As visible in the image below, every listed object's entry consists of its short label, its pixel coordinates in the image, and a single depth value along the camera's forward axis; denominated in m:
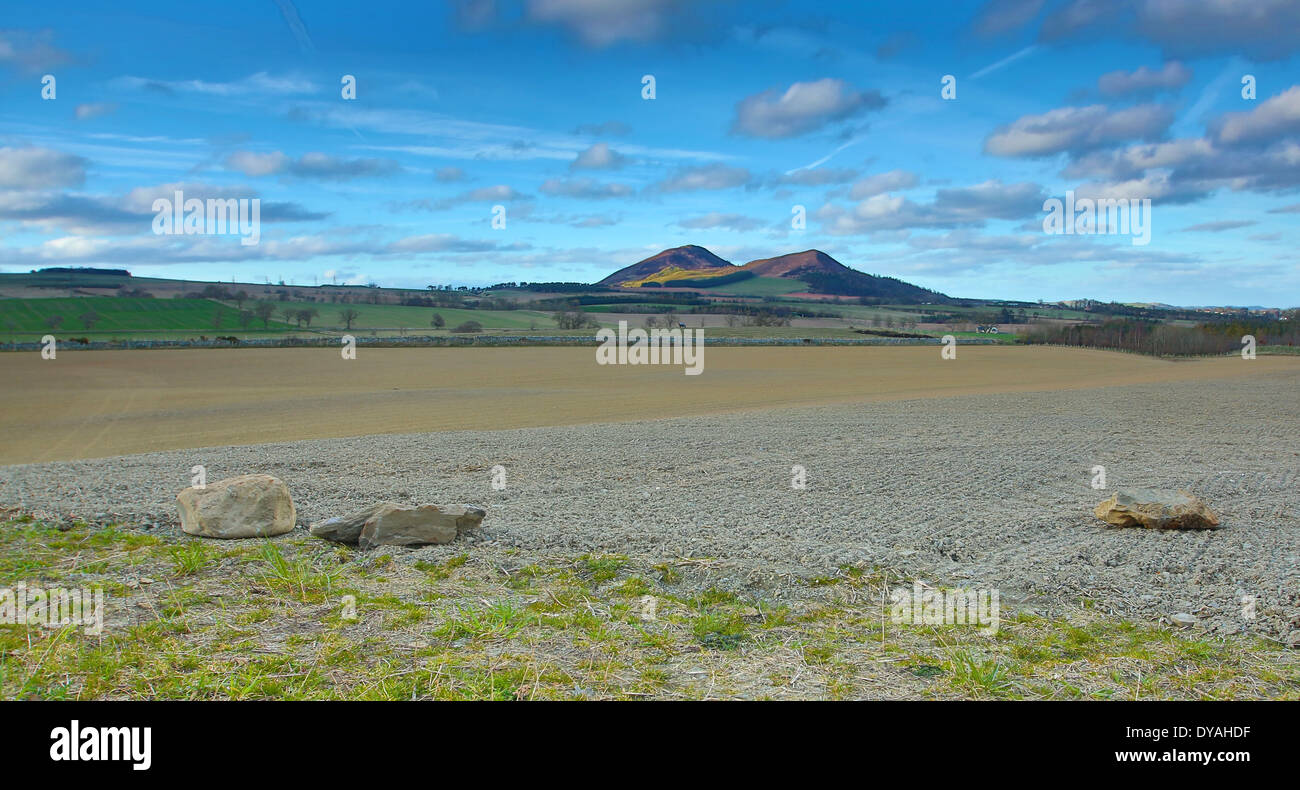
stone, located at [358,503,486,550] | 9.09
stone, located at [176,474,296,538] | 9.28
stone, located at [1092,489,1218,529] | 10.06
